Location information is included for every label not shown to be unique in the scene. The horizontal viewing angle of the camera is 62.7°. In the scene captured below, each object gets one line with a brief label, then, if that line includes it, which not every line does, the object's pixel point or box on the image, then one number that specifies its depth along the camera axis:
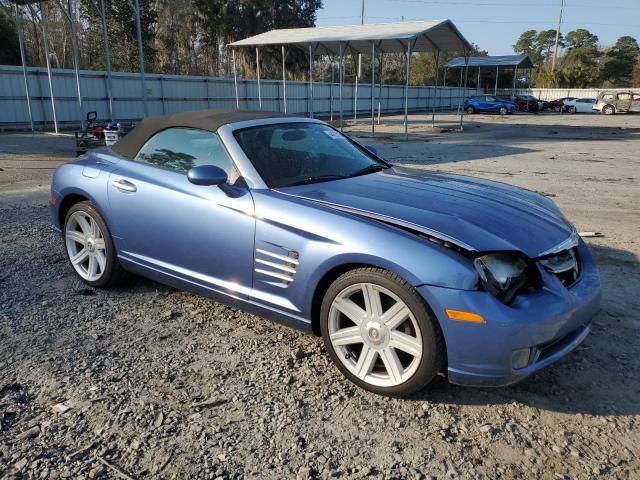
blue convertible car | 2.59
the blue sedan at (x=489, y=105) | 41.09
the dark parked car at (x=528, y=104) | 46.22
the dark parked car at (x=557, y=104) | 46.53
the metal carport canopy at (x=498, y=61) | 46.25
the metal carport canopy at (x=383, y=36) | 20.08
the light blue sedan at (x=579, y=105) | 44.53
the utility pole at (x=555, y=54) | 69.62
